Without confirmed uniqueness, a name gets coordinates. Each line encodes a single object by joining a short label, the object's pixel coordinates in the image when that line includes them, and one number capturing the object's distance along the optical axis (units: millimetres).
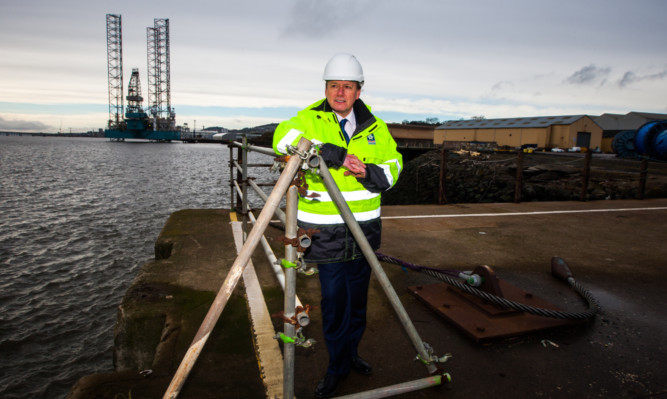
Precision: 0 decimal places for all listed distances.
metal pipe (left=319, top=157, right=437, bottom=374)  1625
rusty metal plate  2635
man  1997
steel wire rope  2709
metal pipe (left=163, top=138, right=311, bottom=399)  1412
